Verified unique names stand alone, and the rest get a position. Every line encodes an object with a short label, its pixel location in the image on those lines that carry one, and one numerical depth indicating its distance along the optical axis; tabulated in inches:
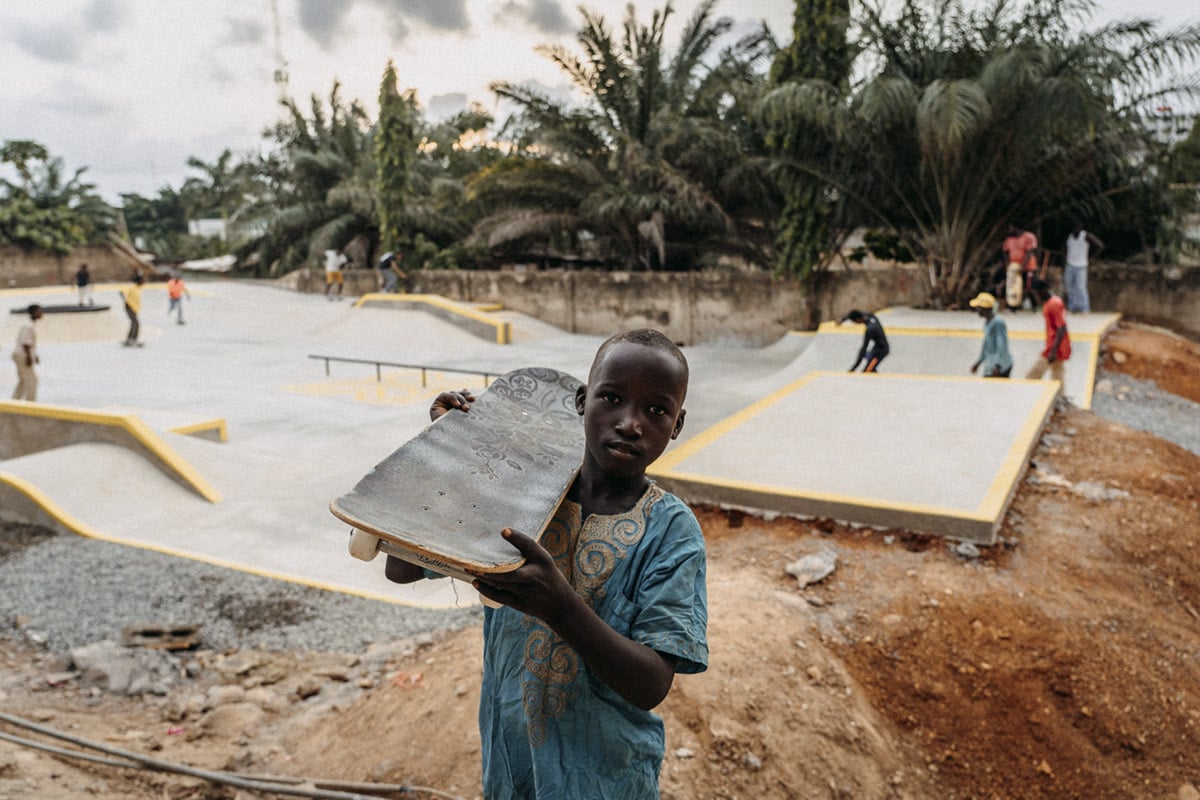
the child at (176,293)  782.5
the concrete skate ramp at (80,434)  287.7
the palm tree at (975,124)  417.7
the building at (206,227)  1819.4
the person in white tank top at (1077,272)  488.4
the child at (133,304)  622.4
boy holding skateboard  50.9
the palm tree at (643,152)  617.6
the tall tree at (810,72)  519.5
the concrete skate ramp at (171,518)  219.8
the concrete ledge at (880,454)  196.7
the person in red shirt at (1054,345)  328.8
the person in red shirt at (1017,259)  479.5
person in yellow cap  329.7
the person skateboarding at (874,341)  356.5
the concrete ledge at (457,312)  681.0
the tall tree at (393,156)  784.3
